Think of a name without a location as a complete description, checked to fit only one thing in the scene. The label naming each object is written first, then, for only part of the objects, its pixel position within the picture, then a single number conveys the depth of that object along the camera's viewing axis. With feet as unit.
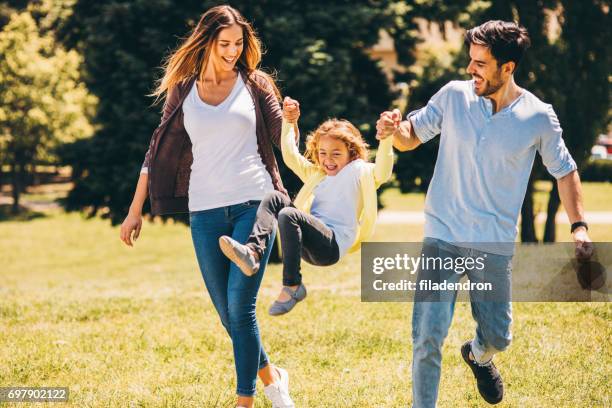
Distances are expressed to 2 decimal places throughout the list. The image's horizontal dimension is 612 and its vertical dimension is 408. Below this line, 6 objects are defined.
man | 27.86
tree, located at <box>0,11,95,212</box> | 211.20
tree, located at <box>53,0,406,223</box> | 85.51
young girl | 29.96
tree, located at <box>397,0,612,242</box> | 97.50
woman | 30.14
